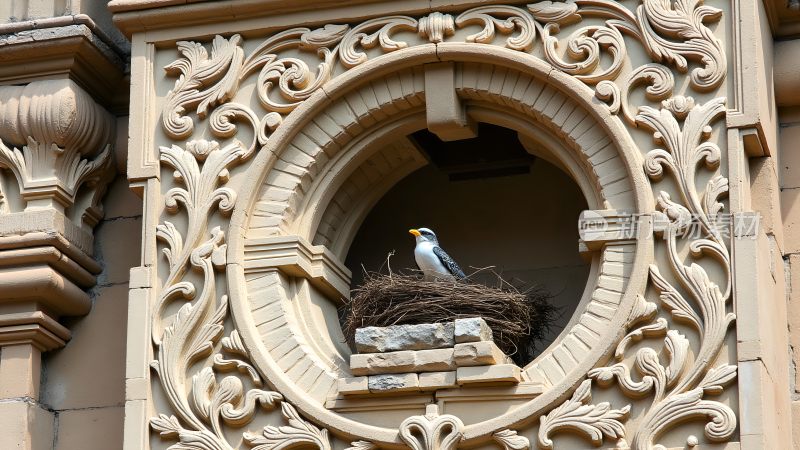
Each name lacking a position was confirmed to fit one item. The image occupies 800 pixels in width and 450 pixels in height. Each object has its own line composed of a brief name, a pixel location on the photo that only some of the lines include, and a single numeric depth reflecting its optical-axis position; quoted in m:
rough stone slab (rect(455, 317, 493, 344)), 15.10
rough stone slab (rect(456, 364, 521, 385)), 14.93
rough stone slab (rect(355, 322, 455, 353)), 15.27
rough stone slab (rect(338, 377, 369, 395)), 15.21
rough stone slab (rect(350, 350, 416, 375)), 15.20
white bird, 16.30
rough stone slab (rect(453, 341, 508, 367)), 15.00
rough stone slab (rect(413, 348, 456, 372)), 15.12
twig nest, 15.66
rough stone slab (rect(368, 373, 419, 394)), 15.12
